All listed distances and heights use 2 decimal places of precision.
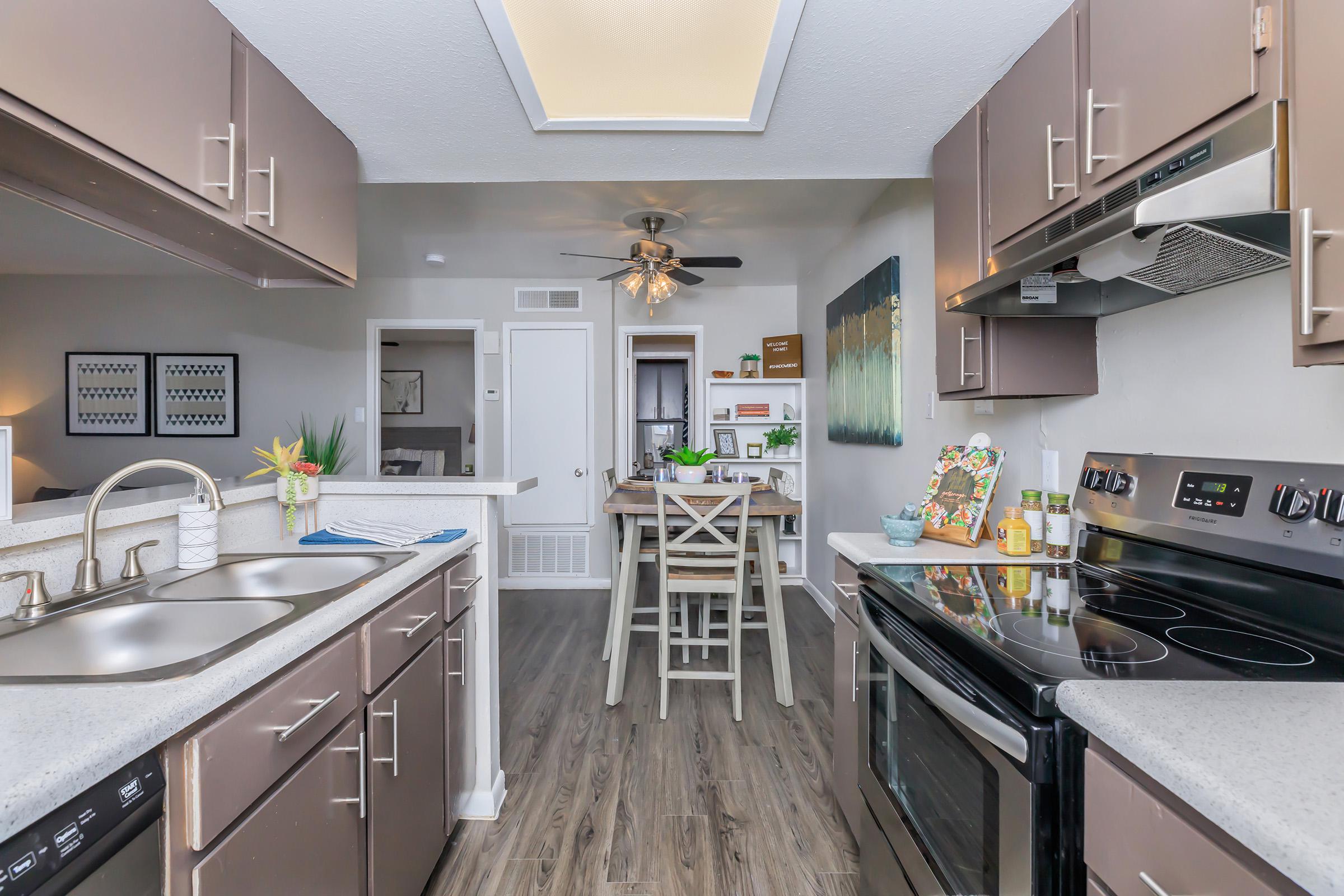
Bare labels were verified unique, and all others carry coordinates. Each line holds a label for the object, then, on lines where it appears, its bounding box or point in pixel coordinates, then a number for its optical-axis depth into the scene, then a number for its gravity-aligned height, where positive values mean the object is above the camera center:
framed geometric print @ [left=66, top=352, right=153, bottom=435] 4.16 +0.39
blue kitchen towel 1.64 -0.27
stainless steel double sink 0.90 -0.33
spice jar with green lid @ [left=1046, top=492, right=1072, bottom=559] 1.48 -0.20
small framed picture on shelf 4.49 +0.03
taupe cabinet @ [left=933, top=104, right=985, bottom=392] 1.49 +0.57
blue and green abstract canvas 2.76 +0.48
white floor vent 4.62 -0.87
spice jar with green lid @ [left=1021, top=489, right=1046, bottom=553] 1.53 -0.20
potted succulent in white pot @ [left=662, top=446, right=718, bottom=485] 2.94 -0.09
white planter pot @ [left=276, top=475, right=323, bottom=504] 1.74 -0.14
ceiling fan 3.10 +1.03
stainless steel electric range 0.80 -0.32
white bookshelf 4.49 +0.20
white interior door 4.57 +0.20
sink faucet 1.10 -0.20
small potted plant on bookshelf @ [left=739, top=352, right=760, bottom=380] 4.51 +0.65
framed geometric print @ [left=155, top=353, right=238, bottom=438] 4.25 +0.38
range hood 0.77 +0.36
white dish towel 1.63 -0.25
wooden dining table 2.53 -0.59
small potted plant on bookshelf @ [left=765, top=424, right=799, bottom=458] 4.41 +0.07
